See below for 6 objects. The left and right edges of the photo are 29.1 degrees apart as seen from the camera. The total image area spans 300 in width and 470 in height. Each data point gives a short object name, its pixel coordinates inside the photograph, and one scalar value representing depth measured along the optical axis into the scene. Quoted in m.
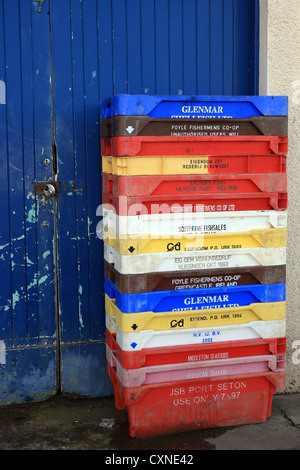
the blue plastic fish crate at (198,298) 3.67
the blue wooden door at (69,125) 4.12
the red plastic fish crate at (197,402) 3.78
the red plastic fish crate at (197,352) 3.70
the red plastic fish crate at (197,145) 3.57
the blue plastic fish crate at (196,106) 3.54
